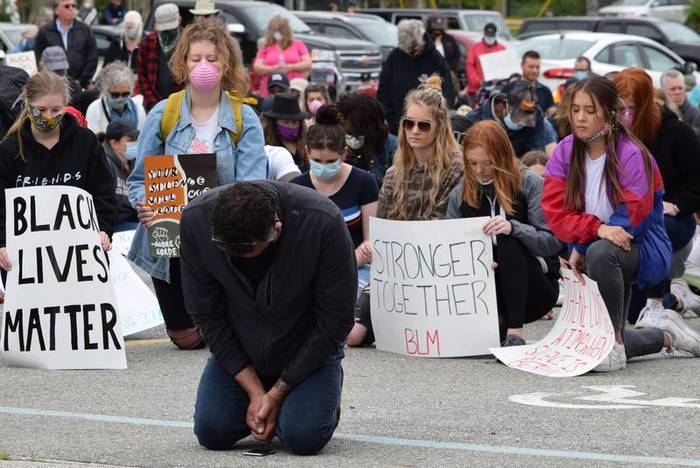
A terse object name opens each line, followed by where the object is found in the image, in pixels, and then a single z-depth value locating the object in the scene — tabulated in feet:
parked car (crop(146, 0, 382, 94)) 91.56
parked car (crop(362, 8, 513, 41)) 120.78
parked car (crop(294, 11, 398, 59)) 106.63
